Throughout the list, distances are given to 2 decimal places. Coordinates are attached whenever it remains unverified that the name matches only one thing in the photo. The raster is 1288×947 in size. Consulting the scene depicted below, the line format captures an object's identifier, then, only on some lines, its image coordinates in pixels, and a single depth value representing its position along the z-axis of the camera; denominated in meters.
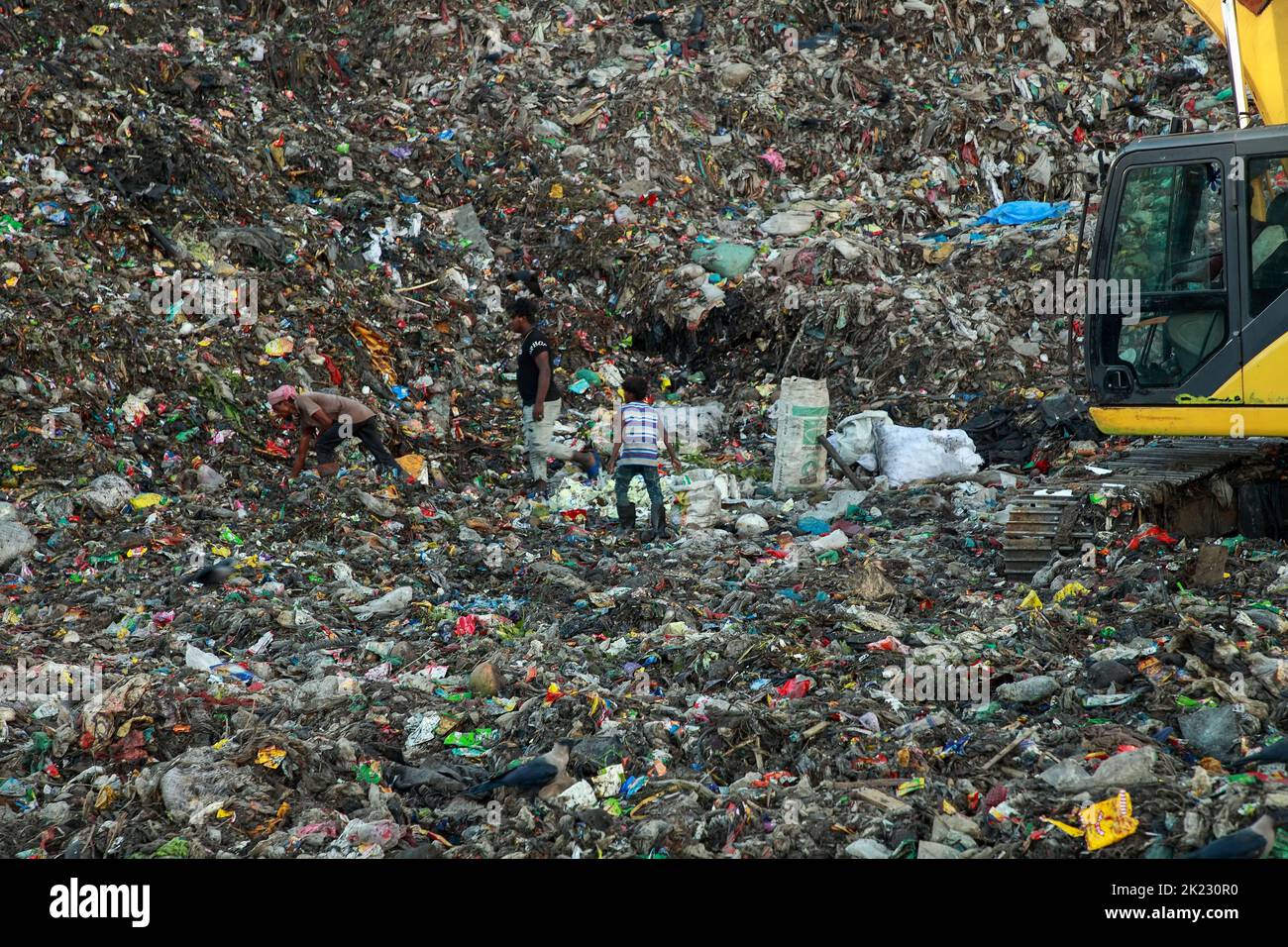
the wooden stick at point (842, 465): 17.50
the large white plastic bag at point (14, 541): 13.98
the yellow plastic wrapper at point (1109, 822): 6.88
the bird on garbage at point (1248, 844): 6.28
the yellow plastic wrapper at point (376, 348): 20.25
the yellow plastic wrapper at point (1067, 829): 6.99
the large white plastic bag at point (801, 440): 17.45
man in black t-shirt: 17.31
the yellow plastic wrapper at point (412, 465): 17.80
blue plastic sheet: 24.34
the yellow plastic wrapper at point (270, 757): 8.70
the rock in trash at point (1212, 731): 7.99
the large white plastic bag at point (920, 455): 17.41
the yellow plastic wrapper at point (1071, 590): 11.42
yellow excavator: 12.12
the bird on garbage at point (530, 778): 8.38
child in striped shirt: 15.35
